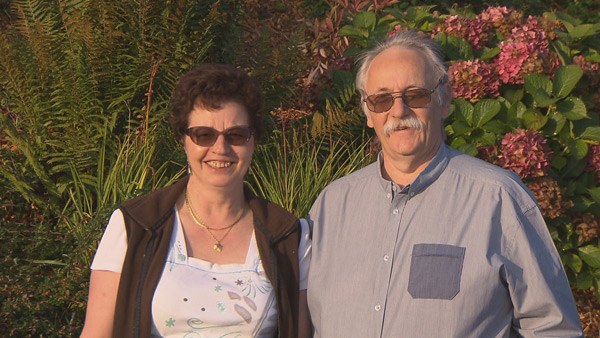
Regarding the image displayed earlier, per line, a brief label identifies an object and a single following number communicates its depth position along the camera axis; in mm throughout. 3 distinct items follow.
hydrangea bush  4859
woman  3021
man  2701
